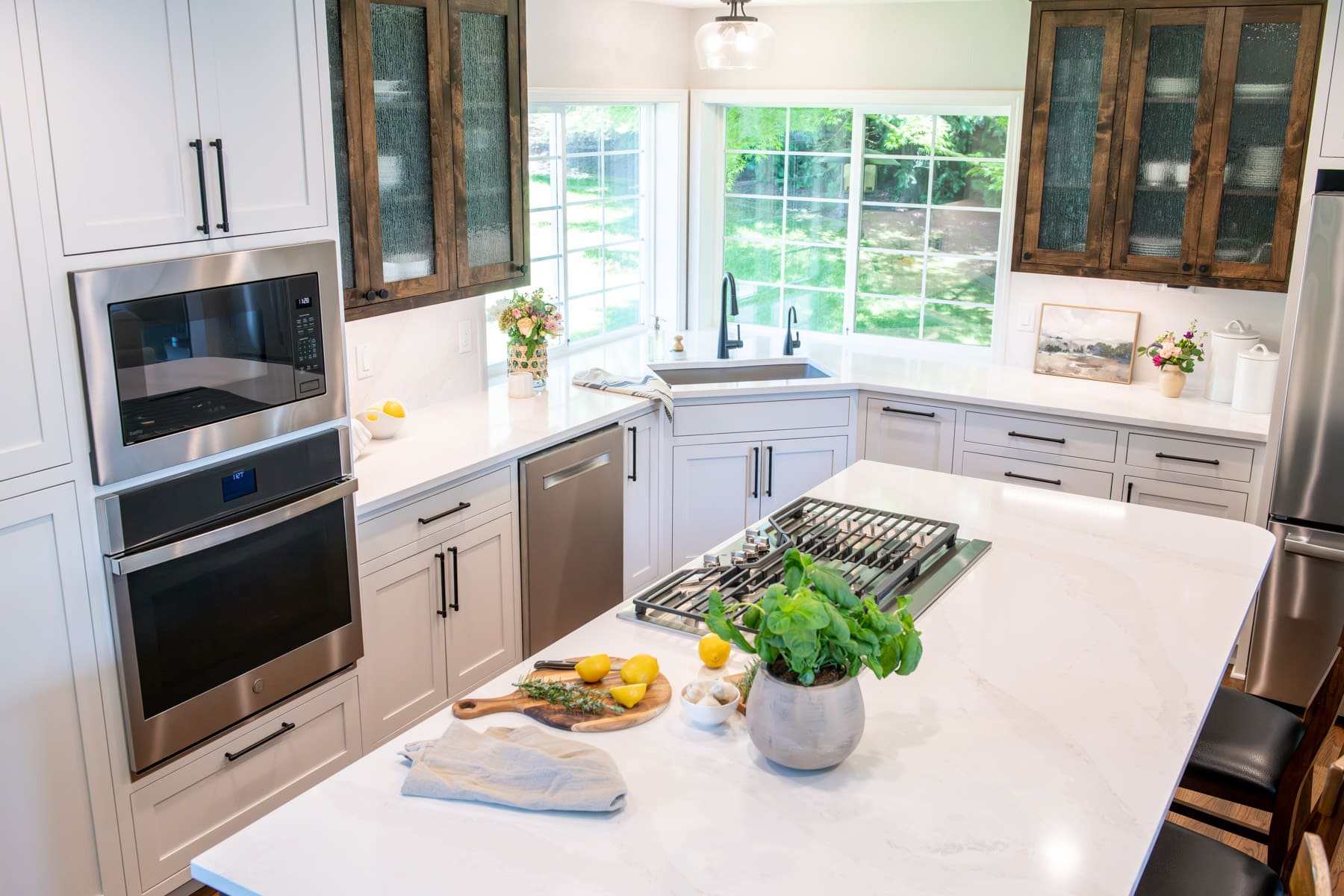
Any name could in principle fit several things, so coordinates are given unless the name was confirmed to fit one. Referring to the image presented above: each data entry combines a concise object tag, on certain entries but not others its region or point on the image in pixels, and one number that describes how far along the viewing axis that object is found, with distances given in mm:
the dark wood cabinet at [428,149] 3213
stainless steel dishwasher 3691
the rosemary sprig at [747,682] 1949
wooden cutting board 1929
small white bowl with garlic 1929
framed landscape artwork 4562
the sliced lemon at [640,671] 2012
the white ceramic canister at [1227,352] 4191
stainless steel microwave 2320
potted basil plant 1696
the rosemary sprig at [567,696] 1957
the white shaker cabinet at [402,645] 3154
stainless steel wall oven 2451
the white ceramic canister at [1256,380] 4020
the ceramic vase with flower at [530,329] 4047
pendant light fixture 3381
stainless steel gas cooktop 2359
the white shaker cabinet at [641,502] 4156
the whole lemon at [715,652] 2096
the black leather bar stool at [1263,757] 2260
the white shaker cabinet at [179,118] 2211
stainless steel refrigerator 3520
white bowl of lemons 3547
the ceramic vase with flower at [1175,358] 4262
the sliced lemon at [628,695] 1955
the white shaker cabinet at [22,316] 2096
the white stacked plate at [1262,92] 3881
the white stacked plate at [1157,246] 4168
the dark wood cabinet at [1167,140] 3898
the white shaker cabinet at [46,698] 2254
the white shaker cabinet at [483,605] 3434
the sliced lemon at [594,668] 2035
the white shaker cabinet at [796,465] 4492
